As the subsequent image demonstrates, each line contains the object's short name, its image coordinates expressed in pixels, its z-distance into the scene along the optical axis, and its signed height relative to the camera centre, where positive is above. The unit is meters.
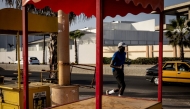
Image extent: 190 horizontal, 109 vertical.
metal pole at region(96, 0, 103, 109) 3.63 +0.10
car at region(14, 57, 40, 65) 40.44 -1.13
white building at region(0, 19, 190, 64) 32.50 +1.36
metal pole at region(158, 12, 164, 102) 5.41 -0.14
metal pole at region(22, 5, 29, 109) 4.49 +0.01
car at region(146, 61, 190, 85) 14.27 -1.01
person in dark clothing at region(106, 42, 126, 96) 8.73 -0.35
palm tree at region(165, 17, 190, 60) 26.07 +2.04
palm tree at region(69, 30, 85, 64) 39.59 +2.91
